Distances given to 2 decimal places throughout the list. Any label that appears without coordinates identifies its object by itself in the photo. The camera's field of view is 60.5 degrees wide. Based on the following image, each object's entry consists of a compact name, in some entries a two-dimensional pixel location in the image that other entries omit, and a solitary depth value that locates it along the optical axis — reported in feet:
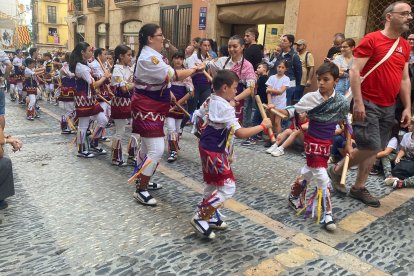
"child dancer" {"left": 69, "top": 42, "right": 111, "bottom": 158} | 17.65
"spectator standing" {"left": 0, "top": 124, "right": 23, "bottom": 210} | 11.17
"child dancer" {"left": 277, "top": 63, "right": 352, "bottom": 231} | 10.93
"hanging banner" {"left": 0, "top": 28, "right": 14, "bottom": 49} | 102.40
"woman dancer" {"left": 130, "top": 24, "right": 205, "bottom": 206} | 11.59
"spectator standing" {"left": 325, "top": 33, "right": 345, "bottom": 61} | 21.59
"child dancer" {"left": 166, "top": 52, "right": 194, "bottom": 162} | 17.85
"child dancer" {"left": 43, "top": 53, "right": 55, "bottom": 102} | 40.81
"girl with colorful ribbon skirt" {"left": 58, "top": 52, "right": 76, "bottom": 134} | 23.20
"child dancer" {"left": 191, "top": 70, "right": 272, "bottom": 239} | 9.43
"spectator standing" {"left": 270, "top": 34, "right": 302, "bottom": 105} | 21.63
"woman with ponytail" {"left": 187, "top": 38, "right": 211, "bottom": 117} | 21.27
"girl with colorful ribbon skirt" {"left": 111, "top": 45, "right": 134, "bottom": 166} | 16.85
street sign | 31.67
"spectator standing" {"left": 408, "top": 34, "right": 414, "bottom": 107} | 16.35
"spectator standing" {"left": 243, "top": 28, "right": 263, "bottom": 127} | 21.03
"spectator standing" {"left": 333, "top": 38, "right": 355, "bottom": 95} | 19.07
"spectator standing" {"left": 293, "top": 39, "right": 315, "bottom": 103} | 24.08
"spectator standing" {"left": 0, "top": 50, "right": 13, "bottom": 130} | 14.52
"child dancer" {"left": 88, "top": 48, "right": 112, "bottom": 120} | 20.04
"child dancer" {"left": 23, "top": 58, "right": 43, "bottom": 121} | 29.84
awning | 30.09
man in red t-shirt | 11.42
